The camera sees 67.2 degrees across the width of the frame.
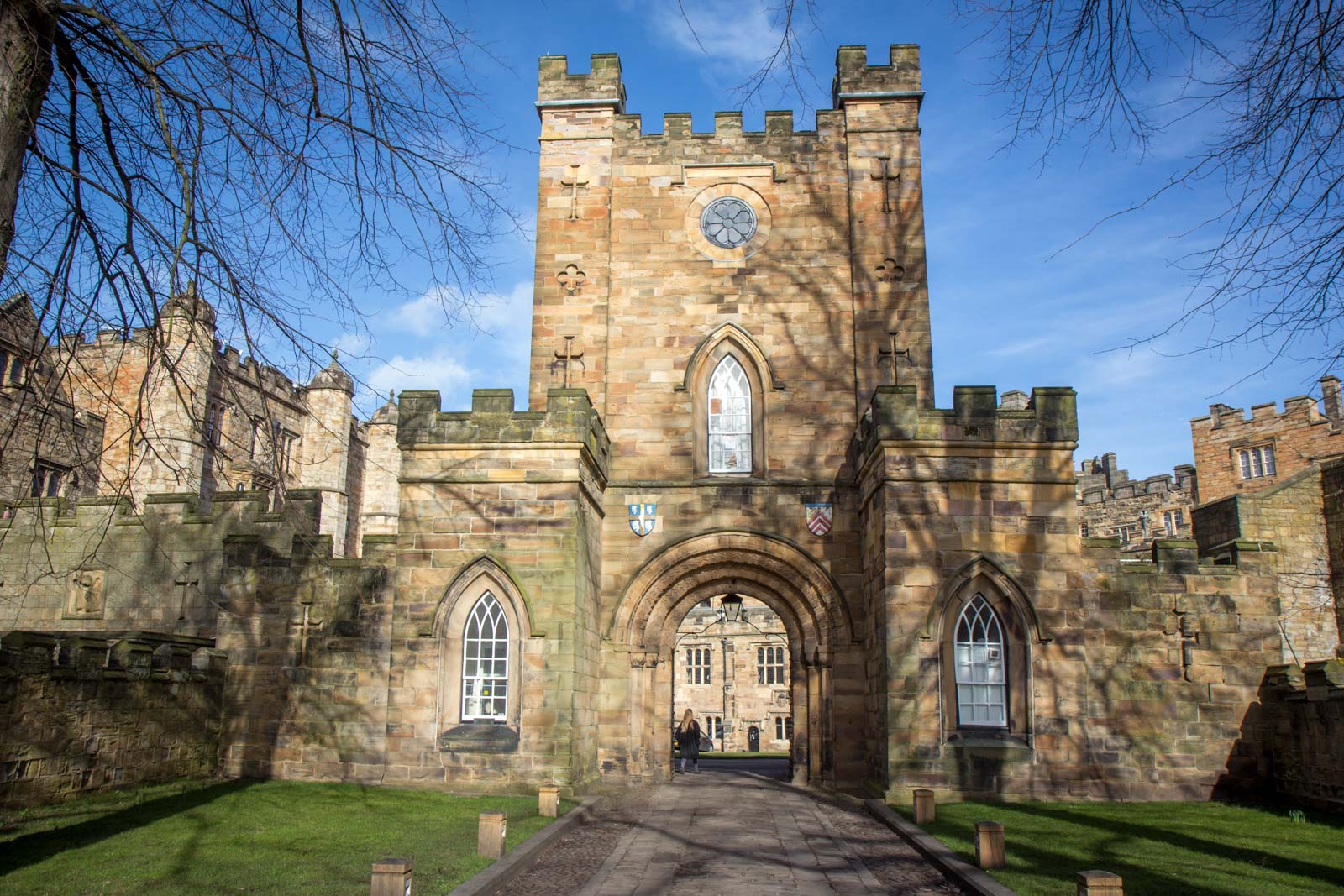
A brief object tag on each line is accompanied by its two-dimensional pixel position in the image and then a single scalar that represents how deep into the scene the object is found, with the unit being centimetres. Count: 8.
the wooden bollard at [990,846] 880
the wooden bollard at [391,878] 678
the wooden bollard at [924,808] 1144
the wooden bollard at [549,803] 1170
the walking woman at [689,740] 2253
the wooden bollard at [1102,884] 649
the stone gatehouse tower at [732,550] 1399
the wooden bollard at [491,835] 907
